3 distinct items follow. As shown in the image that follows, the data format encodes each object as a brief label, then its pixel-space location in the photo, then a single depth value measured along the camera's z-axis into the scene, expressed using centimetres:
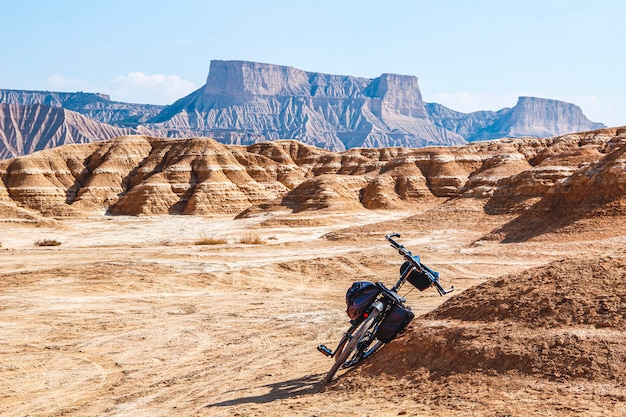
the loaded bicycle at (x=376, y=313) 878
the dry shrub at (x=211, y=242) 3888
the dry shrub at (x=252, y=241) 3812
